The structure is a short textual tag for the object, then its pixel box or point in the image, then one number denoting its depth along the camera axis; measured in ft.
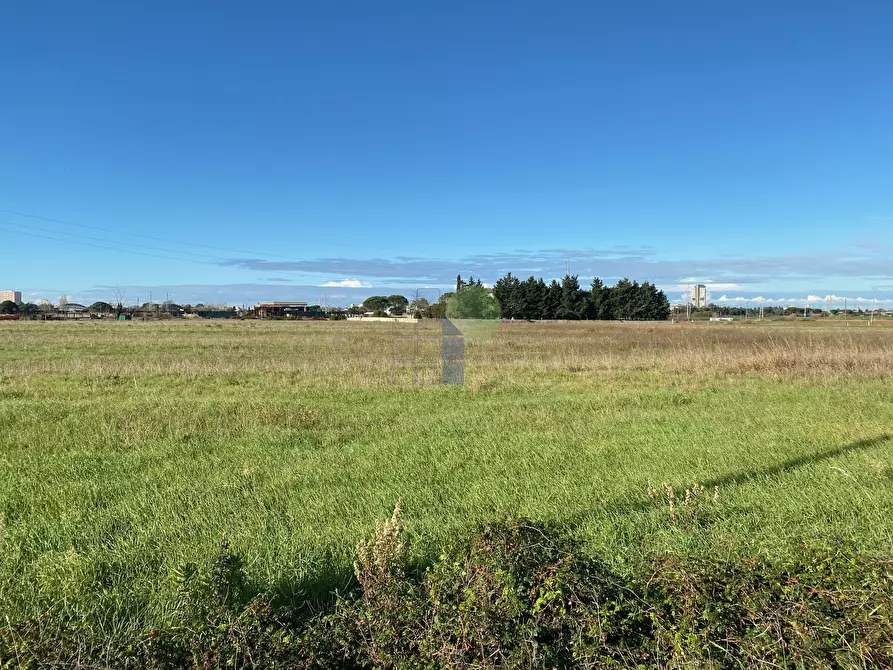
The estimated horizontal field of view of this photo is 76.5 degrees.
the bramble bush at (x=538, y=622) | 8.00
